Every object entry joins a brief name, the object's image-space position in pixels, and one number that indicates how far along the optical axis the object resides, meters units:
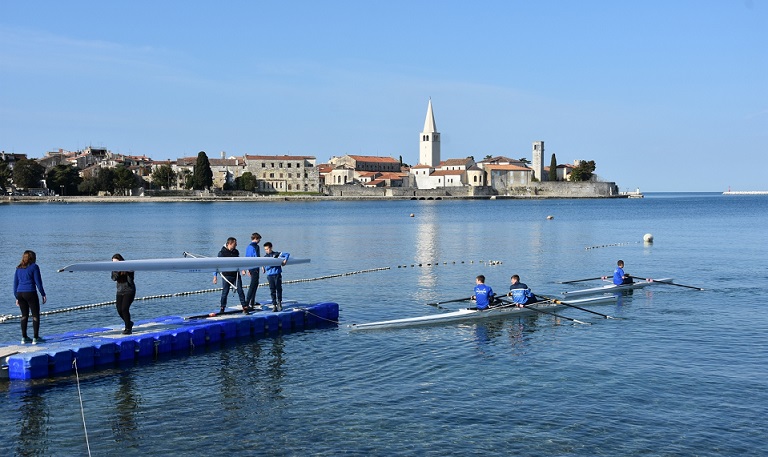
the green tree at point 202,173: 192.75
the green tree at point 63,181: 195.00
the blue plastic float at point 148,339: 18.45
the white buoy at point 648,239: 62.66
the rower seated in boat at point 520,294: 26.88
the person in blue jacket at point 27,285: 18.62
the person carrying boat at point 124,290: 19.98
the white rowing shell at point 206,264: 21.69
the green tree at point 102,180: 197.49
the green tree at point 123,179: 196.88
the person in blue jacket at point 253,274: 23.67
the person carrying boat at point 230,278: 23.34
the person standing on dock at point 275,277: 24.14
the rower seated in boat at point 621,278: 33.91
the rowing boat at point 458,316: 24.92
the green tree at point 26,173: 187.62
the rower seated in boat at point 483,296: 26.28
